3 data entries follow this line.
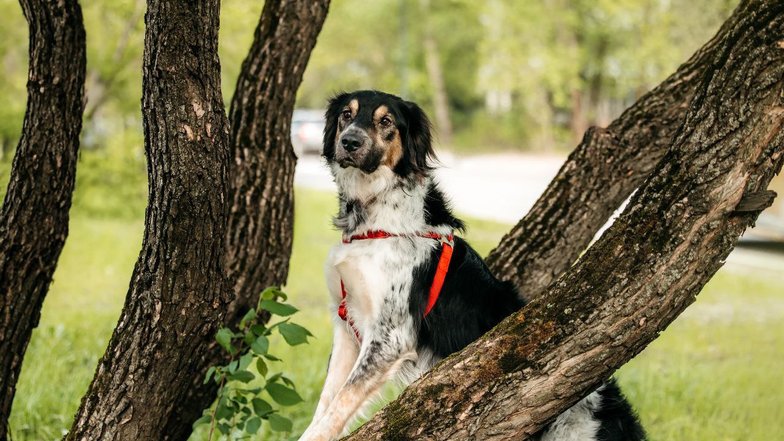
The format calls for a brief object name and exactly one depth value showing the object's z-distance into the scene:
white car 36.12
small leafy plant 3.86
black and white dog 3.91
